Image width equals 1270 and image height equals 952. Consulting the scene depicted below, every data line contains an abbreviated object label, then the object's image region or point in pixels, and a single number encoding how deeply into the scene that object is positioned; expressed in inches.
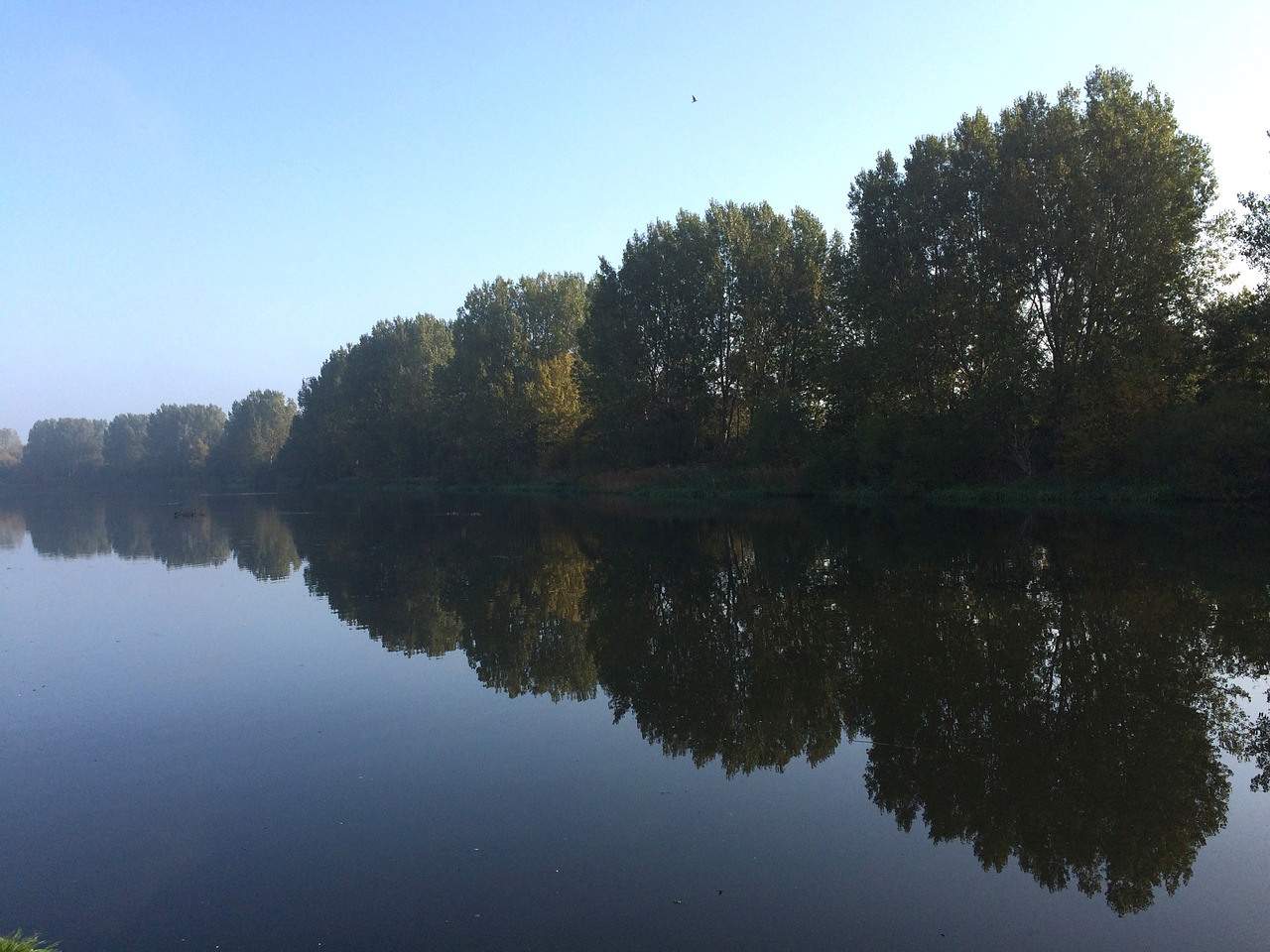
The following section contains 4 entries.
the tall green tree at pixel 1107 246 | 1144.2
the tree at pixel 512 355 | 2444.6
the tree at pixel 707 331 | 1771.7
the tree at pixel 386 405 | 2979.8
